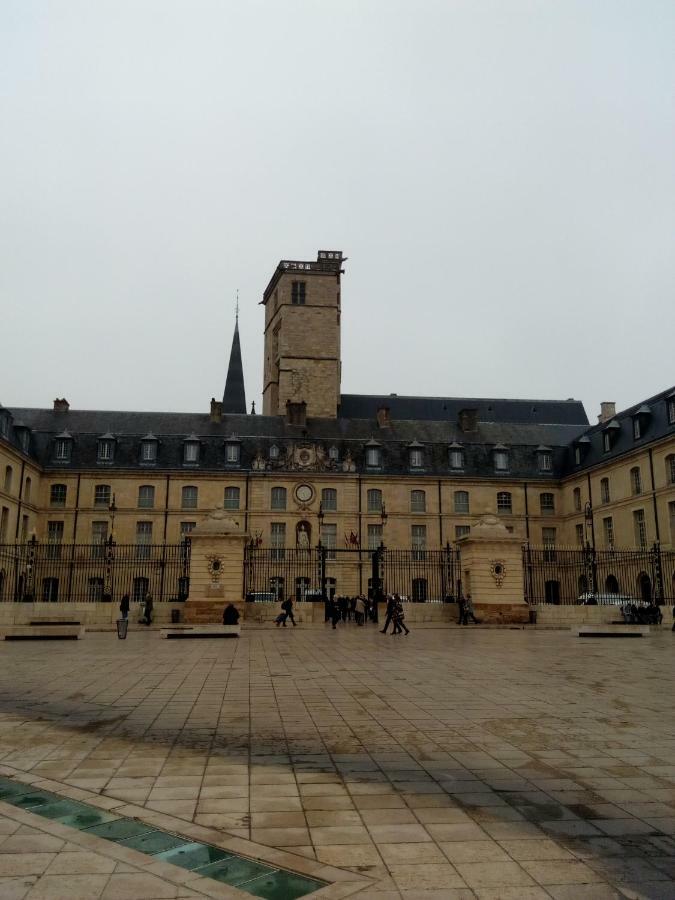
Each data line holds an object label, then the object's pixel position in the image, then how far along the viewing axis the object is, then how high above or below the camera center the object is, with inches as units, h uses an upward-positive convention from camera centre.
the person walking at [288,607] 981.2 -9.9
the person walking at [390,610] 860.6 -11.9
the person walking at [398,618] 847.1 -20.6
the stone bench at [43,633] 778.2 -34.8
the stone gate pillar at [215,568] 980.6 +40.4
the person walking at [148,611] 1021.2 -16.0
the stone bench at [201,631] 786.8 -33.6
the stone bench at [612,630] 832.9 -33.9
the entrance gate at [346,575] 1672.0 +56.7
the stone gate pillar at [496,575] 1012.5 +33.1
